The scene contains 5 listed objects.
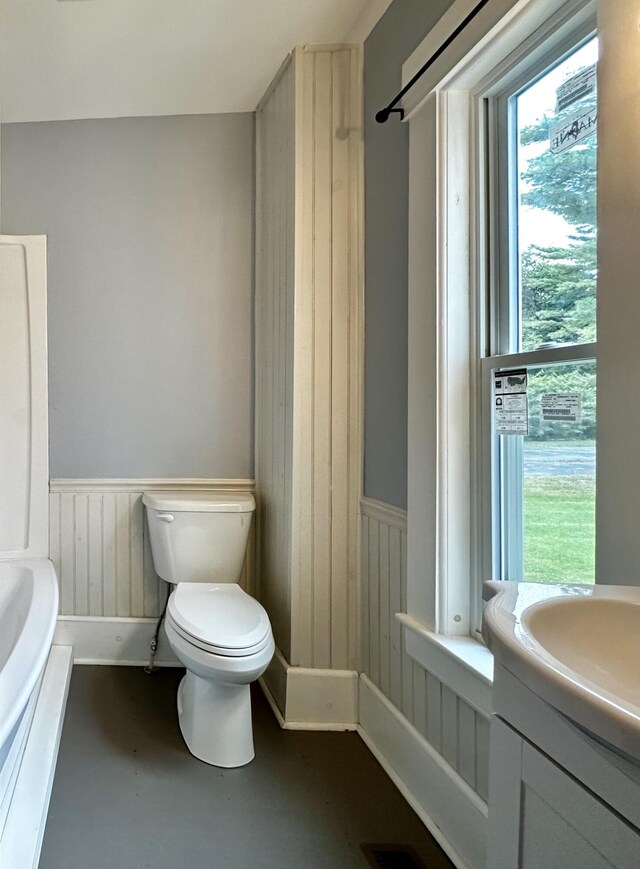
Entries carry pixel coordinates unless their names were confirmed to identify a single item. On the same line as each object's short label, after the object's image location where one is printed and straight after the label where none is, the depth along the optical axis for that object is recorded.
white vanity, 0.51
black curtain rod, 1.29
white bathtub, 1.06
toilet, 1.65
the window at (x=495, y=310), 1.21
